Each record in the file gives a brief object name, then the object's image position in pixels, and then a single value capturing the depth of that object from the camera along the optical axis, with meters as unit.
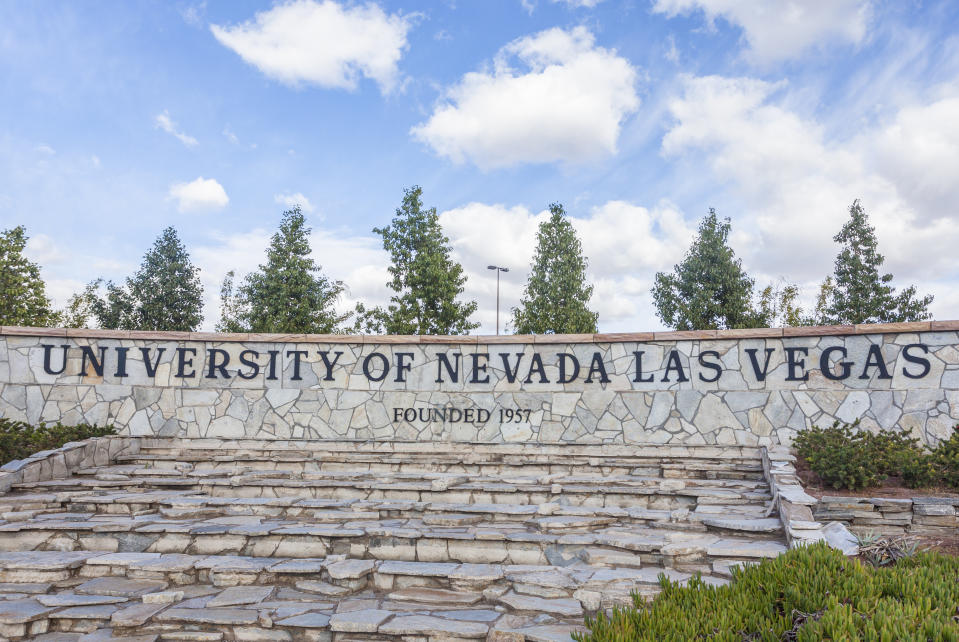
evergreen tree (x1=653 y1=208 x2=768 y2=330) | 29.09
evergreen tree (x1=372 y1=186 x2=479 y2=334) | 28.03
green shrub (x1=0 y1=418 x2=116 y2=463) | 9.66
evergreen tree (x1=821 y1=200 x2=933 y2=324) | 29.45
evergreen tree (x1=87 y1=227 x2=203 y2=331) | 29.77
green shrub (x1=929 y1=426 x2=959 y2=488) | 7.75
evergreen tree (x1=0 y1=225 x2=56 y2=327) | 25.17
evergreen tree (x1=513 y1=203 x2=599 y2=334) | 31.50
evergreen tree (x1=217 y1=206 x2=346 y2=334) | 27.48
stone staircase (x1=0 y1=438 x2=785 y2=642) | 4.92
